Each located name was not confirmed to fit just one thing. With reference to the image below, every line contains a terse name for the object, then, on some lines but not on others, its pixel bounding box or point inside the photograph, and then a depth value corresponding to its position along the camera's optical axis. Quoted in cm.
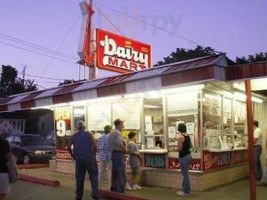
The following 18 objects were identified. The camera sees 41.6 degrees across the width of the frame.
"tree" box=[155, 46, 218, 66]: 3511
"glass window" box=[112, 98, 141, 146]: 1058
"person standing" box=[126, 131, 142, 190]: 914
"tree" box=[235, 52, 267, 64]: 2961
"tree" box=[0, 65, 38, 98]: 4040
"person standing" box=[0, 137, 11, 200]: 556
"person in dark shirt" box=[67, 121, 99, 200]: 780
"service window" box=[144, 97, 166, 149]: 1006
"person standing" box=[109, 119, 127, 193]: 825
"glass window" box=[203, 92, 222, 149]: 941
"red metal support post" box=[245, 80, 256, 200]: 732
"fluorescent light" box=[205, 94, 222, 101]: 955
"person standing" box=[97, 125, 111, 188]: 915
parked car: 1630
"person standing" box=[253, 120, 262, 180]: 983
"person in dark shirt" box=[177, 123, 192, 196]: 839
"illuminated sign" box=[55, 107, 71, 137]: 1272
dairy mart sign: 1472
